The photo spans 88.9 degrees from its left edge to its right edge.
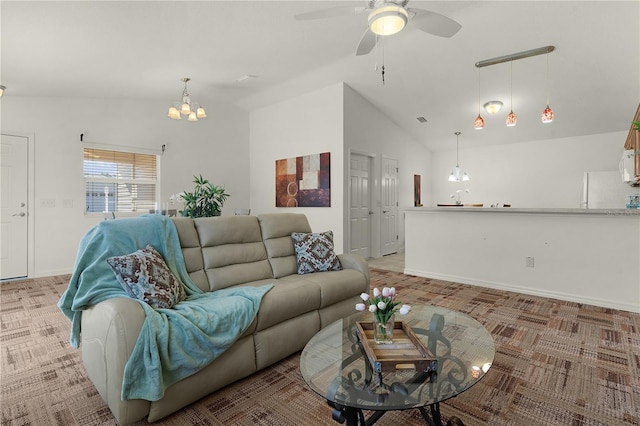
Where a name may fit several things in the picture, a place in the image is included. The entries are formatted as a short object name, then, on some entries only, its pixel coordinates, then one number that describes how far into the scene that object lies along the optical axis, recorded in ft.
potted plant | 10.00
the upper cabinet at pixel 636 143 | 12.91
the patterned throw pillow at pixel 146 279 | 6.17
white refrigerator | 19.66
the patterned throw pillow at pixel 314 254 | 9.78
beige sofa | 5.24
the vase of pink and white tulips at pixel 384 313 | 5.12
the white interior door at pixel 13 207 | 14.44
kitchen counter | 11.18
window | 17.01
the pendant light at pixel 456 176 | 22.86
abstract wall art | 18.75
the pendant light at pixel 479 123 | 14.01
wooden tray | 4.49
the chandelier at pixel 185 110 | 14.70
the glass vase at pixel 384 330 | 5.21
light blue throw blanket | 5.06
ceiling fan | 6.81
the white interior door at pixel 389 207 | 22.16
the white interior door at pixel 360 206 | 19.27
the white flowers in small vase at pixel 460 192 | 26.73
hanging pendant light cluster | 12.71
